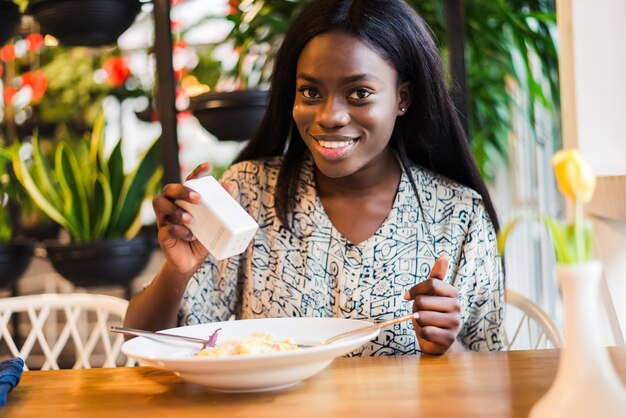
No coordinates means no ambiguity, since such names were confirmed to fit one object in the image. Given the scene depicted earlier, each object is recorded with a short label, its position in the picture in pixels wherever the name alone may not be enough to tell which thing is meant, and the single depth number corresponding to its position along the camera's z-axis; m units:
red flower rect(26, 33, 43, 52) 3.30
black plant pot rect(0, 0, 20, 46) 2.32
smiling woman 1.51
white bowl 0.92
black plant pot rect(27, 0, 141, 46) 2.19
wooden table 0.92
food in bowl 0.99
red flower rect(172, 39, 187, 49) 3.17
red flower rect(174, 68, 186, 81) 3.27
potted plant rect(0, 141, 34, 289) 2.48
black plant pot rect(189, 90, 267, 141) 2.32
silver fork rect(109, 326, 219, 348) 1.09
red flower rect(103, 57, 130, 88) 3.42
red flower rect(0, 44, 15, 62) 3.39
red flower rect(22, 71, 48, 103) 3.39
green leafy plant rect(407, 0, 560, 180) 2.69
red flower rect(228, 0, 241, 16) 2.77
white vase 0.69
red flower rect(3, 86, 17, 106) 3.30
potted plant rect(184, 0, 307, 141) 2.71
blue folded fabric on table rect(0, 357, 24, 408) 1.05
